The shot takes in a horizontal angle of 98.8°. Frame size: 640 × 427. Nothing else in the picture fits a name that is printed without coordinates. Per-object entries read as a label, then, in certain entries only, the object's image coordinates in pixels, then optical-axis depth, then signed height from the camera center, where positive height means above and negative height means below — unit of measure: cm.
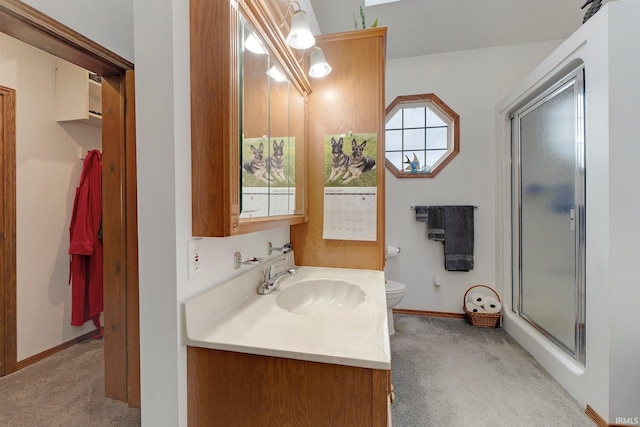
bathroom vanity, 76 -46
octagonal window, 291 +81
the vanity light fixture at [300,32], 120 +79
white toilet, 231 -74
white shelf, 214 +93
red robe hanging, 221 -27
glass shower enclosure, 173 -3
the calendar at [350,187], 170 +14
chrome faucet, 128 -34
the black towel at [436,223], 281 -15
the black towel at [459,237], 276 -29
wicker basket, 263 -107
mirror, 103 +35
